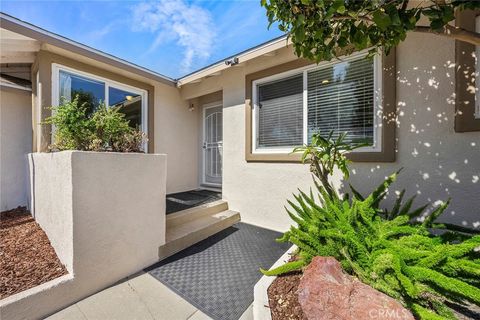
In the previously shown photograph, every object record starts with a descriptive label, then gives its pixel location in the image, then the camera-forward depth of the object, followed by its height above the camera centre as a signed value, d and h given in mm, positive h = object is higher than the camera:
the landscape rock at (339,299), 1541 -1117
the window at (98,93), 4270 +1487
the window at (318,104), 3602 +1032
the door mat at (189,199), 4785 -1120
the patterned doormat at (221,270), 2506 -1675
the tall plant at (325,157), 3000 -8
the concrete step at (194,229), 3602 -1423
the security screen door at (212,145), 6738 +374
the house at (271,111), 2916 +910
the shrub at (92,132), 3035 +374
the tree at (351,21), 1617 +1179
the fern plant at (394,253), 1669 -899
